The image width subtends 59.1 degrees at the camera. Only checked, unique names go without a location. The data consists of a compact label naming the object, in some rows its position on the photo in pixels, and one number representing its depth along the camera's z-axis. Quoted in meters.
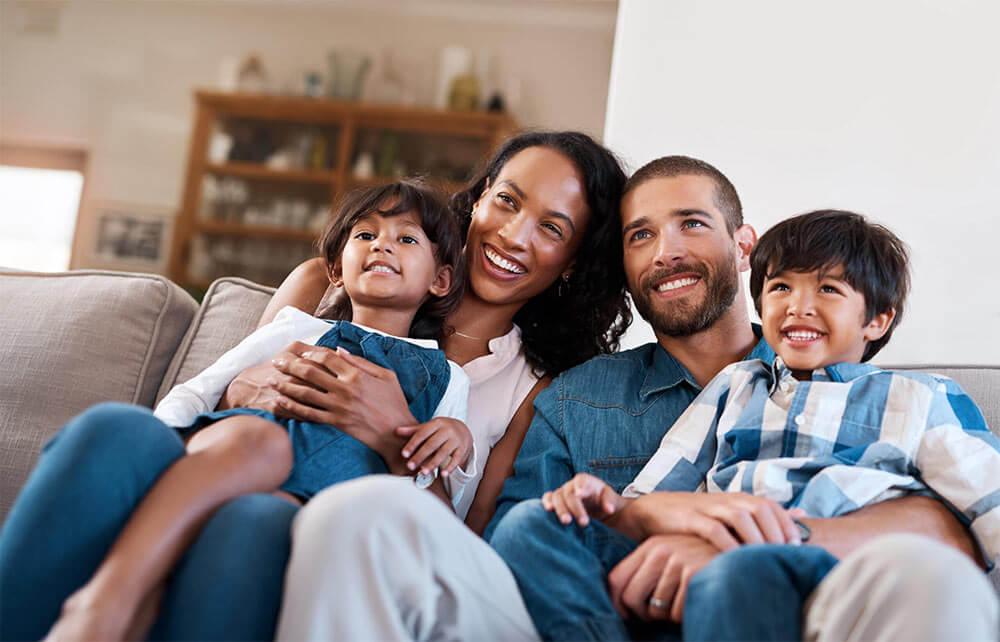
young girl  0.88
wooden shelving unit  5.19
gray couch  1.54
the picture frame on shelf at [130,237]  5.48
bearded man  0.79
